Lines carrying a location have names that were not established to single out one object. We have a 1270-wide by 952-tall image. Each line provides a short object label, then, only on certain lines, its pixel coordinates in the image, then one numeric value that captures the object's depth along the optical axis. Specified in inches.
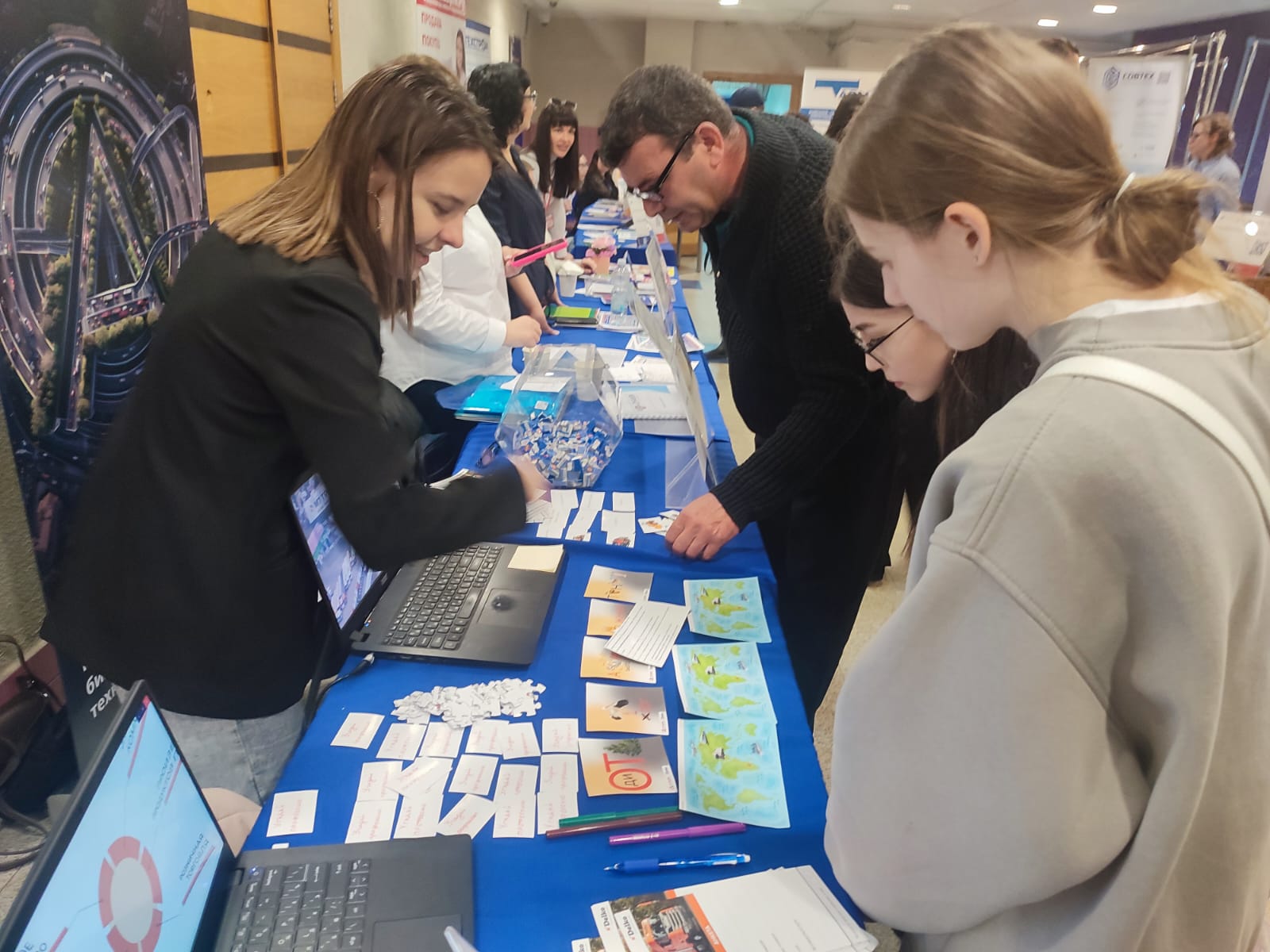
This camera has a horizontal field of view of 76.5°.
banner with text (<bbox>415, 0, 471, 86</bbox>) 177.5
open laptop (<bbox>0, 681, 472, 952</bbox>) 19.4
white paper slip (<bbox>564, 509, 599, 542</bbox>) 57.8
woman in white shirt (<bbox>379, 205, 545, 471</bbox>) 83.4
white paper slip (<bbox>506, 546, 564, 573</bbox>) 53.1
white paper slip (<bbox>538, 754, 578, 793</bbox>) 36.0
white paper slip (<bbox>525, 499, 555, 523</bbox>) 60.1
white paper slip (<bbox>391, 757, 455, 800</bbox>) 35.5
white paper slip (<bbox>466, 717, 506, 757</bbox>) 38.0
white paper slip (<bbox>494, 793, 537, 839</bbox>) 33.6
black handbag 64.2
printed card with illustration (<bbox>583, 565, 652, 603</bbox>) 50.8
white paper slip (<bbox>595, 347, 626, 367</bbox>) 97.9
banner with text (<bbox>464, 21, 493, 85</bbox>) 225.8
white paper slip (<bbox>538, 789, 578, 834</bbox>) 34.1
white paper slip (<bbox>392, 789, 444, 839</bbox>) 33.3
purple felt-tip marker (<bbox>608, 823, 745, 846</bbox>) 33.0
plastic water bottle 120.6
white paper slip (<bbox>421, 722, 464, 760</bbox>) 37.7
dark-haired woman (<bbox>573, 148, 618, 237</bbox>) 236.4
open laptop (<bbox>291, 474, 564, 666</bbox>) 41.9
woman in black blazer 35.1
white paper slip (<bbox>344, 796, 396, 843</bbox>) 33.0
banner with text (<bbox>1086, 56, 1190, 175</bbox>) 235.1
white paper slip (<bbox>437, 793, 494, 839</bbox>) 33.5
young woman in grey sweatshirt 19.5
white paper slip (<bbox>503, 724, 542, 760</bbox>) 37.8
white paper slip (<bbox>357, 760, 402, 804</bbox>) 35.2
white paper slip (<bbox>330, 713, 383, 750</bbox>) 37.9
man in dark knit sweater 54.6
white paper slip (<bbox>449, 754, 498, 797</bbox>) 35.7
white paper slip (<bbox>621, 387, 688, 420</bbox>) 81.0
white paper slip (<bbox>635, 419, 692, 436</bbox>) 78.5
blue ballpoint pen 31.7
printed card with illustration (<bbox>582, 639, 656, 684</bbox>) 43.4
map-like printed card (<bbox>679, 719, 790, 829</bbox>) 34.9
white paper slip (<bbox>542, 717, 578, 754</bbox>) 38.2
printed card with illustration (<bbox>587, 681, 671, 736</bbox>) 39.6
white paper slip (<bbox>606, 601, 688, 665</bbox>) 44.9
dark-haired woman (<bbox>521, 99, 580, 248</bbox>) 177.0
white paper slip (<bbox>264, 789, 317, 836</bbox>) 33.2
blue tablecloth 30.3
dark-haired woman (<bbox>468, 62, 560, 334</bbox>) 112.8
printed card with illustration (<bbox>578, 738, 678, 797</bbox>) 36.0
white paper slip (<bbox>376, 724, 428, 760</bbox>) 37.4
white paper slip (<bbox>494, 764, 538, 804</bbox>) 35.6
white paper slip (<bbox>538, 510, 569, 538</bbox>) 57.7
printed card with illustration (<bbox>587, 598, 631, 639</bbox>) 47.1
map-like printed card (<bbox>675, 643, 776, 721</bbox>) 41.3
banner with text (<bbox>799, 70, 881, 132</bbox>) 319.9
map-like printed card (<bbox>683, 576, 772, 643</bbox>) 47.6
